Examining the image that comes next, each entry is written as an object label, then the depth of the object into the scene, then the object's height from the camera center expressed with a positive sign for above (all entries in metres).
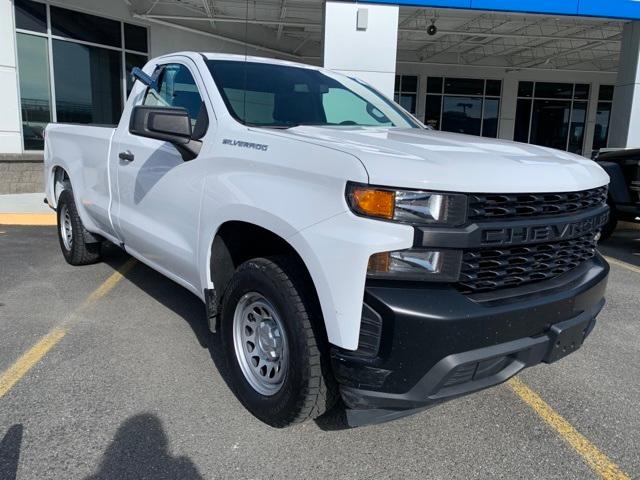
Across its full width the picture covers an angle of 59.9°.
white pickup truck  2.27 -0.57
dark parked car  7.52 -0.71
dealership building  10.71 +1.84
